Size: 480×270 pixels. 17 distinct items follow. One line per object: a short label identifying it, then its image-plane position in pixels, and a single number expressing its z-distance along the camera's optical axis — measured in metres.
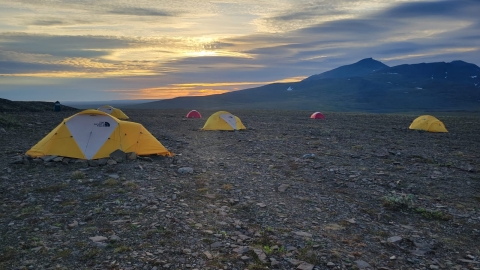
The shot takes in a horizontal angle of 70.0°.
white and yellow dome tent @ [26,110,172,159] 11.97
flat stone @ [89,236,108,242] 6.09
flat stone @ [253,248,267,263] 5.61
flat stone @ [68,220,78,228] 6.67
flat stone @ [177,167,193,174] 11.32
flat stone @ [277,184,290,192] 9.70
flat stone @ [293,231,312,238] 6.68
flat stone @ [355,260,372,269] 5.57
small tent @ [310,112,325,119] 43.96
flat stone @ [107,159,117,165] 11.55
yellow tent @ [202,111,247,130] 24.39
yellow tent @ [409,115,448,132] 27.94
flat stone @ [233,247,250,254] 5.88
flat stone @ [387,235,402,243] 6.59
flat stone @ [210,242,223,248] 6.06
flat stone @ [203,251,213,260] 5.65
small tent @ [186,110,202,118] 40.12
